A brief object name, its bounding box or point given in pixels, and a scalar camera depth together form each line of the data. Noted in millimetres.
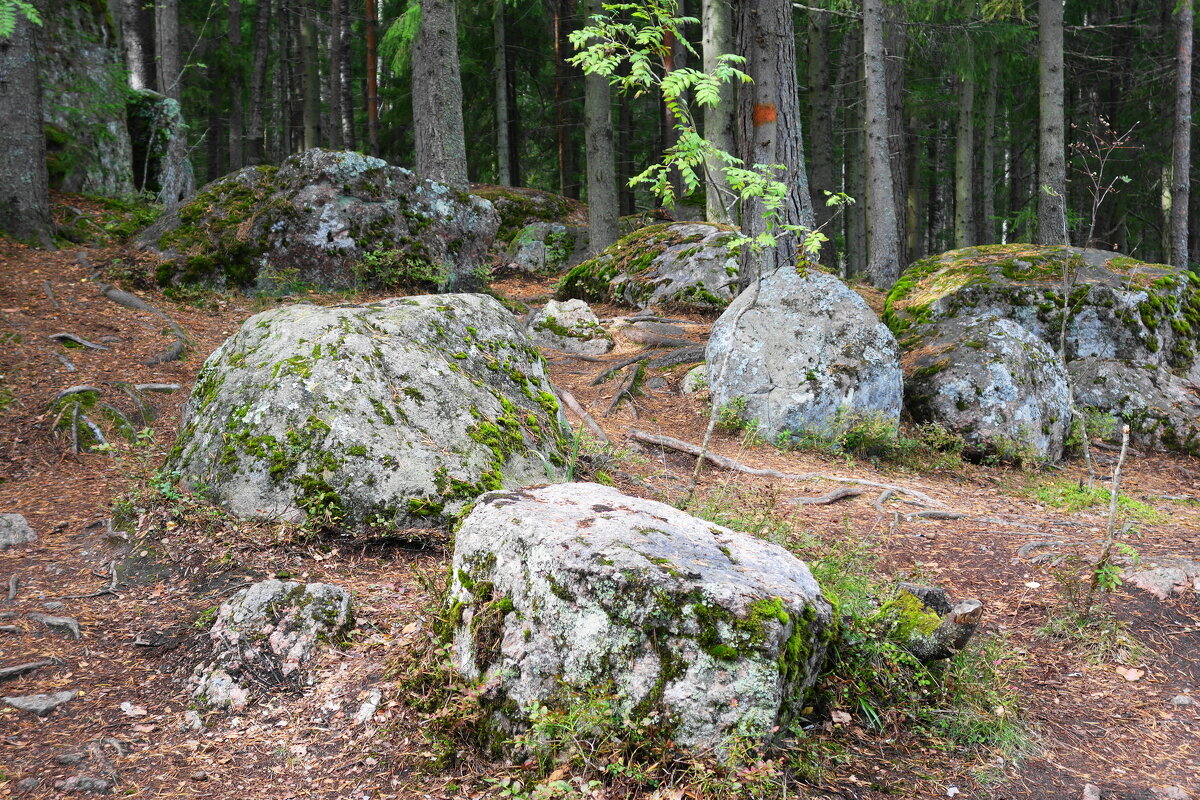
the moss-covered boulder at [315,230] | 8727
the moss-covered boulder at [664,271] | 10828
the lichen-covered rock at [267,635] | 3363
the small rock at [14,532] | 4367
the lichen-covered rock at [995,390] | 7980
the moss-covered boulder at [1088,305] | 9281
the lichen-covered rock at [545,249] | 14555
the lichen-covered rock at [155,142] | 11703
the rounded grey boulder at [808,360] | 7652
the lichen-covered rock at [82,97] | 9867
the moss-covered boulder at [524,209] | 15555
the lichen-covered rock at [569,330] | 9680
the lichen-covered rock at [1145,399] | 8766
